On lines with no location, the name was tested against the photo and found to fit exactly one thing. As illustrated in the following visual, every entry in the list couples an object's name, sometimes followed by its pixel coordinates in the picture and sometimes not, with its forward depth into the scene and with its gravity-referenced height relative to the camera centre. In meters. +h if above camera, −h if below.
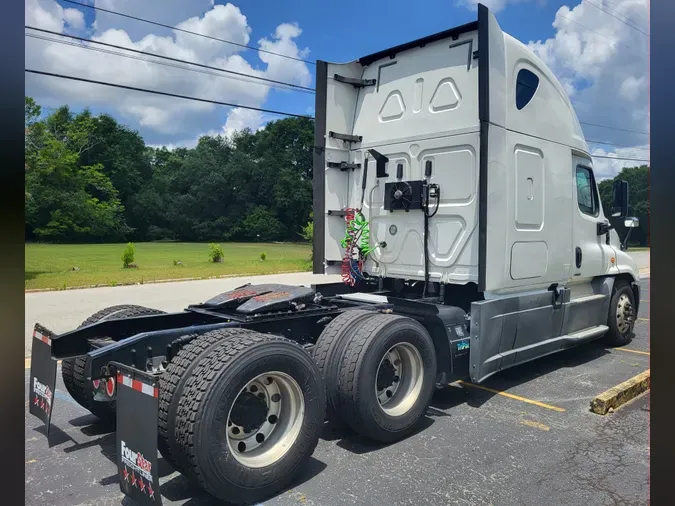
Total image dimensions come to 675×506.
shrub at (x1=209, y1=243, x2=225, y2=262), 25.61 -0.20
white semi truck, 3.42 -0.51
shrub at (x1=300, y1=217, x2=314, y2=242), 24.12 +0.84
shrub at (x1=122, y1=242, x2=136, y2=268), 21.52 -0.22
